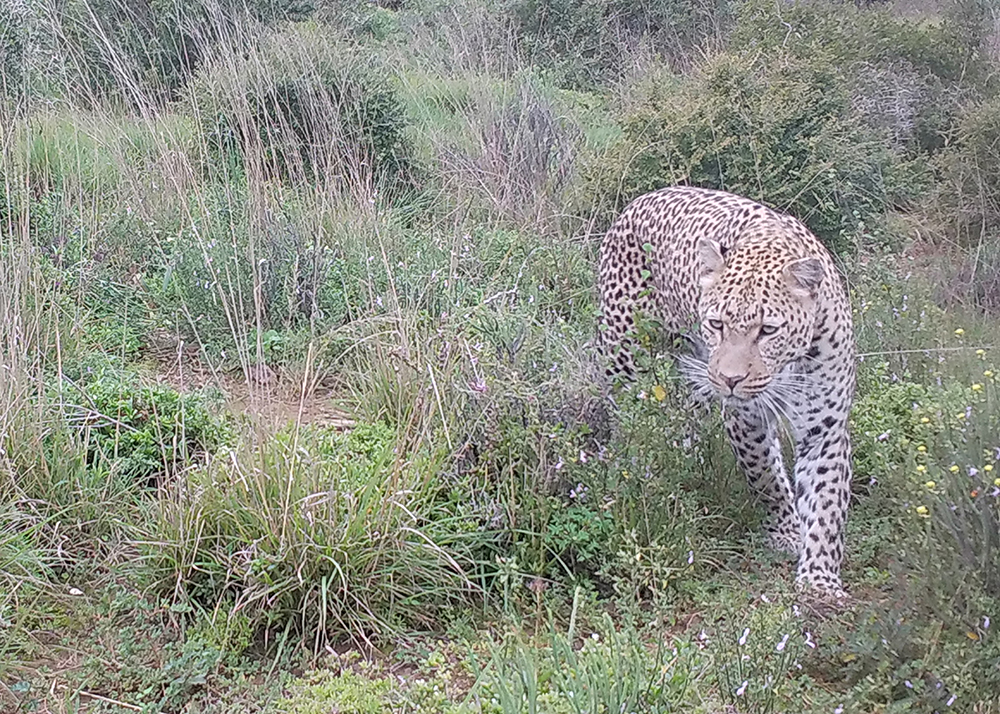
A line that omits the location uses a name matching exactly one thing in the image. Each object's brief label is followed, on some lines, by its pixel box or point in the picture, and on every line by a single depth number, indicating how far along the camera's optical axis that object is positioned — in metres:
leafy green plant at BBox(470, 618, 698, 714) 2.79
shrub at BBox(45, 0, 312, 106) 6.13
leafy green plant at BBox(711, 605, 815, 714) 2.93
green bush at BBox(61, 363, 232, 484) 4.17
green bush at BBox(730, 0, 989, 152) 9.96
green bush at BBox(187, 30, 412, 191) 6.65
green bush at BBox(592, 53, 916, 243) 7.13
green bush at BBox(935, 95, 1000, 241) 8.81
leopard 3.79
